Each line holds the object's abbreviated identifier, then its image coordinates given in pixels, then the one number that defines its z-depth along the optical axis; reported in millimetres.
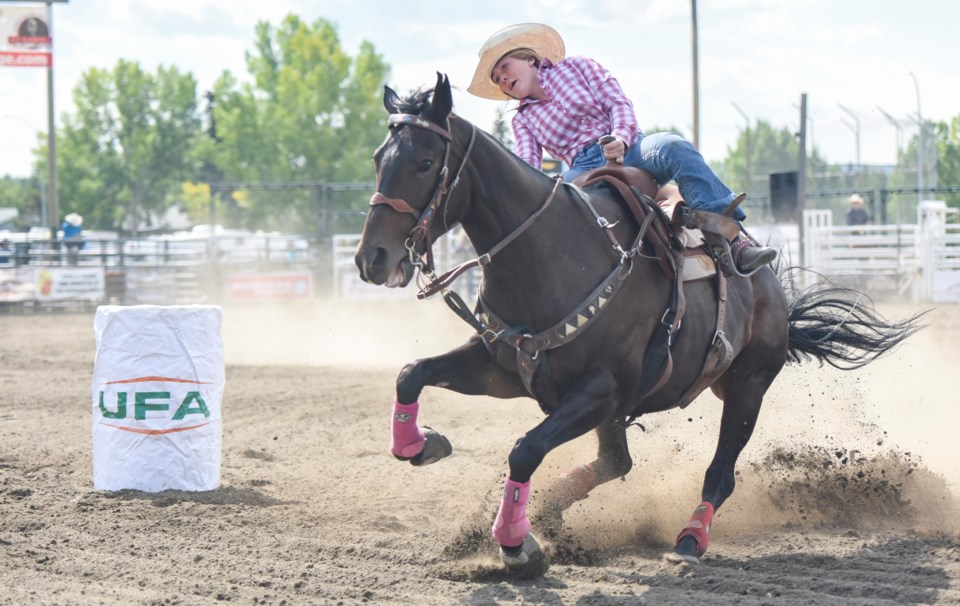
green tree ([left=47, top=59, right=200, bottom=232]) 65500
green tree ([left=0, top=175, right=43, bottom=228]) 70750
